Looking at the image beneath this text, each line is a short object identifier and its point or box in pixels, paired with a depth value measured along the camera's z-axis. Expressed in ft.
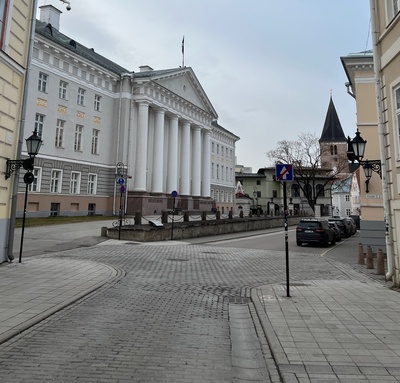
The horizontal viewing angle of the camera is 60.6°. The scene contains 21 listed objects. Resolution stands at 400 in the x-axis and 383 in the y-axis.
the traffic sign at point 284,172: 27.63
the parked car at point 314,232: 75.31
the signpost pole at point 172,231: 77.54
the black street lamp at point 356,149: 38.47
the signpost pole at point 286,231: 26.20
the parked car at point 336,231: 86.99
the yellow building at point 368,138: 62.13
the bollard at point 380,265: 37.70
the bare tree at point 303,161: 173.27
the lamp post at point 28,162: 36.04
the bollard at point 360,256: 47.43
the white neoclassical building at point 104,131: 106.73
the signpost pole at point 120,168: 123.98
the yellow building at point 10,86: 35.40
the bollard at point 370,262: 42.42
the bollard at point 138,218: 78.02
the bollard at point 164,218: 82.94
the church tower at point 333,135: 284.14
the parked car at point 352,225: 112.57
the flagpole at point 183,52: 161.35
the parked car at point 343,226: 103.54
